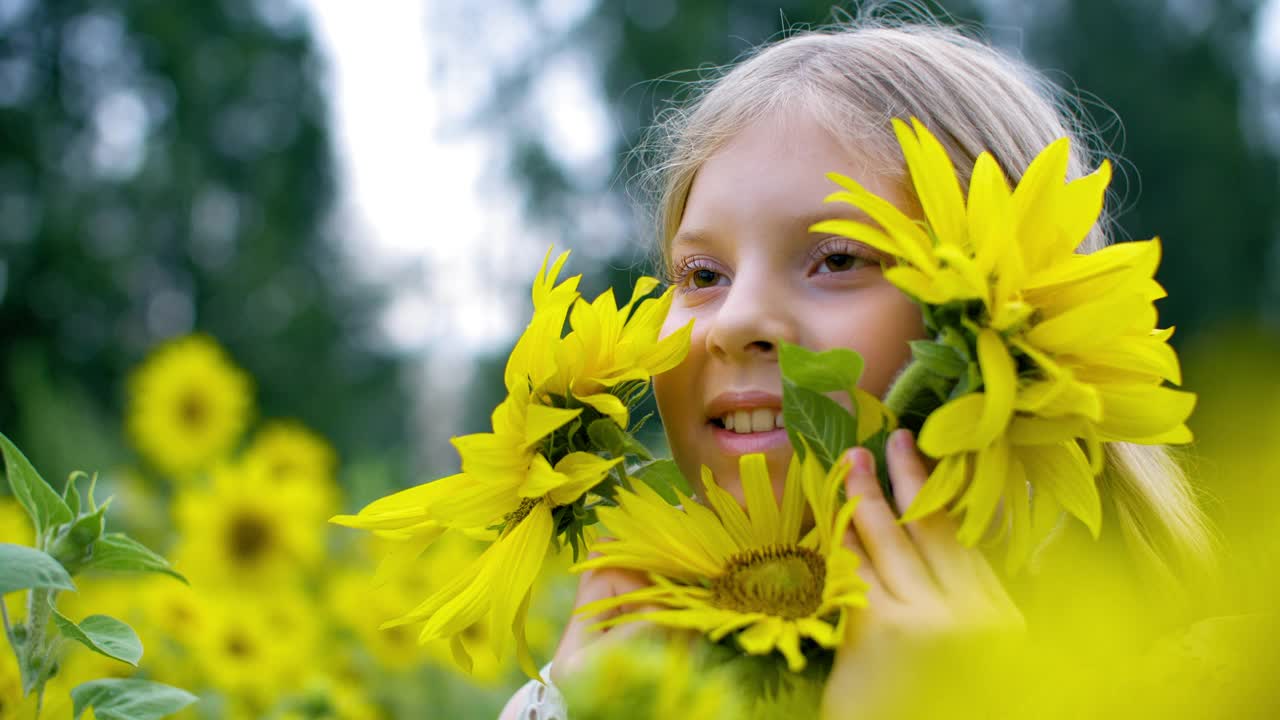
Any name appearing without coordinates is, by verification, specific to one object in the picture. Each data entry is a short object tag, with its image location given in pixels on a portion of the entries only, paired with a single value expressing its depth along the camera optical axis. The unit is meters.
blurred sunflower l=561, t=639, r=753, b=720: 0.36
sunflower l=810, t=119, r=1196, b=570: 0.55
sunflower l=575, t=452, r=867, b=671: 0.58
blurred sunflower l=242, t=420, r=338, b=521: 2.20
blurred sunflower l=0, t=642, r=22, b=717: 0.80
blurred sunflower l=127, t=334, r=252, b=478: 2.77
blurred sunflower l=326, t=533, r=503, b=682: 1.81
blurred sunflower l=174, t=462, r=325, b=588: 2.06
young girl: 0.63
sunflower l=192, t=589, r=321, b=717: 1.64
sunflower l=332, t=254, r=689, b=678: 0.69
